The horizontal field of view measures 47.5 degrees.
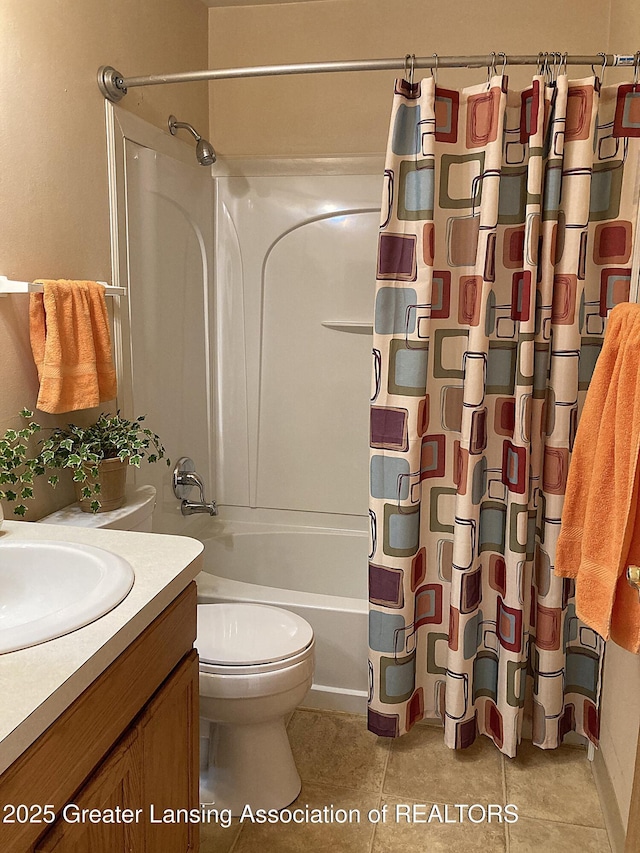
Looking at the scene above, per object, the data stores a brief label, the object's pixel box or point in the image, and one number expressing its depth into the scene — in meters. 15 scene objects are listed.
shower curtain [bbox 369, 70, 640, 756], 1.95
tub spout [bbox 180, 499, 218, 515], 2.87
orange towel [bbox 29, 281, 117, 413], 1.82
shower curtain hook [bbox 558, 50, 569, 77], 1.89
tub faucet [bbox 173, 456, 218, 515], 2.82
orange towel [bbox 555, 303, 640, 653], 1.48
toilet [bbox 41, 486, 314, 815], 1.88
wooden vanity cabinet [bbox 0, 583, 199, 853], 0.97
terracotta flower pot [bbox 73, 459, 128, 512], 1.94
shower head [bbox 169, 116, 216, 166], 2.56
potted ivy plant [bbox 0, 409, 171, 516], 1.77
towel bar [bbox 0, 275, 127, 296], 1.71
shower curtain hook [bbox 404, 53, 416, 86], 1.93
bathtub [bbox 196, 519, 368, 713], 3.07
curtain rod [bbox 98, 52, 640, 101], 1.88
